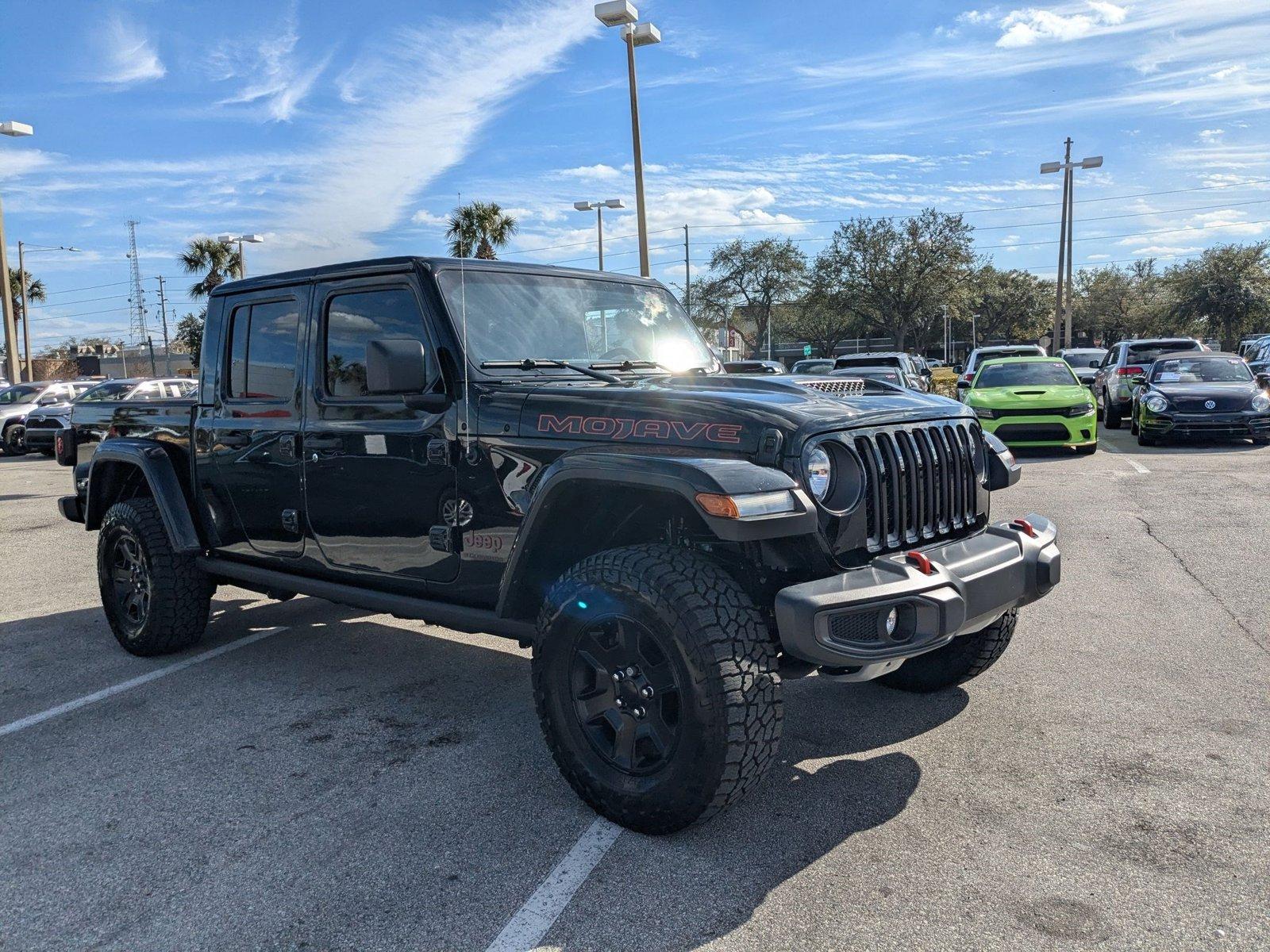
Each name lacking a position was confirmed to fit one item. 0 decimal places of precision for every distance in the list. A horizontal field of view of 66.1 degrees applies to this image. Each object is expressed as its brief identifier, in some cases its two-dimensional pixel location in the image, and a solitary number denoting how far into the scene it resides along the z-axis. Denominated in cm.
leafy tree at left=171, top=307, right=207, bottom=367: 4621
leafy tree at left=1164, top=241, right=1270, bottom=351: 4712
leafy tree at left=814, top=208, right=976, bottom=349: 5034
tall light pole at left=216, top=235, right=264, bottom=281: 2897
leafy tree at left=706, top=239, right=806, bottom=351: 5812
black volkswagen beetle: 1385
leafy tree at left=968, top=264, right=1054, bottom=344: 8000
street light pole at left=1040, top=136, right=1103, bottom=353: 3609
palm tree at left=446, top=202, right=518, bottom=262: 3416
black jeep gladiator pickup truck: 292
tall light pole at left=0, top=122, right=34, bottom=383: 2333
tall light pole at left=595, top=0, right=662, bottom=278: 1462
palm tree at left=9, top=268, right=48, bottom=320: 5615
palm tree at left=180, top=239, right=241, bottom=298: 4069
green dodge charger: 1355
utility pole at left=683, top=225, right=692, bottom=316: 5928
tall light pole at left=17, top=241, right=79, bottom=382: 4975
